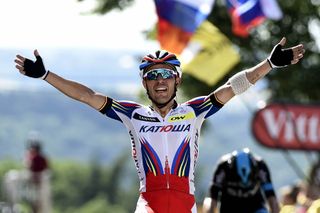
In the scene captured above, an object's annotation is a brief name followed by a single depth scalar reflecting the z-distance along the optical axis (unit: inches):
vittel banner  1141.1
